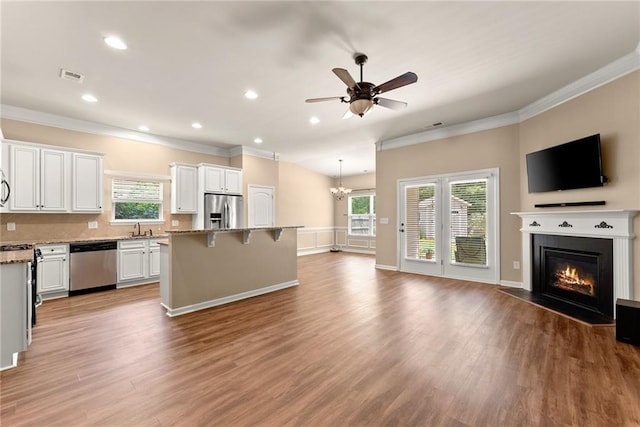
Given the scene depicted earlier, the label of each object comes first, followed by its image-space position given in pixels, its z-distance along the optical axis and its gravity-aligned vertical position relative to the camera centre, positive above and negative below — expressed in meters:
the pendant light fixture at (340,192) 9.15 +0.86
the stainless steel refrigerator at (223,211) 6.34 +0.15
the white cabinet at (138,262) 4.99 -0.84
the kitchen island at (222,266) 3.63 -0.75
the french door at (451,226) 5.19 -0.20
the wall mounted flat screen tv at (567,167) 3.46 +0.69
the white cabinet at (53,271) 4.23 -0.85
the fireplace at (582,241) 3.19 -0.32
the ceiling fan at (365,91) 2.70 +1.35
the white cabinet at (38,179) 4.19 +0.63
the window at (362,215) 9.91 +0.05
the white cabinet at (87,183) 4.75 +0.62
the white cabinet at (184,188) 6.06 +0.65
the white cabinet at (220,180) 6.30 +0.90
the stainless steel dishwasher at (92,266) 4.52 -0.83
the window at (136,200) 5.48 +0.36
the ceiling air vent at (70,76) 3.37 +1.80
